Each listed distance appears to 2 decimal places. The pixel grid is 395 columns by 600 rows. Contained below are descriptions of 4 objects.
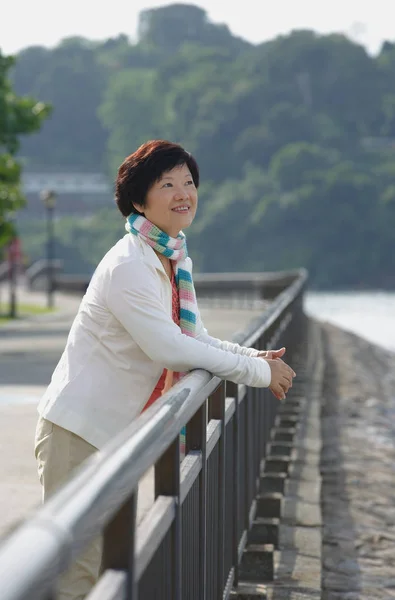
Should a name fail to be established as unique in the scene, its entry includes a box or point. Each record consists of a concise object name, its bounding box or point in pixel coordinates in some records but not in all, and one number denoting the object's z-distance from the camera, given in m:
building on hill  165.38
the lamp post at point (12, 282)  29.12
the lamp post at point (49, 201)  44.15
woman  3.83
